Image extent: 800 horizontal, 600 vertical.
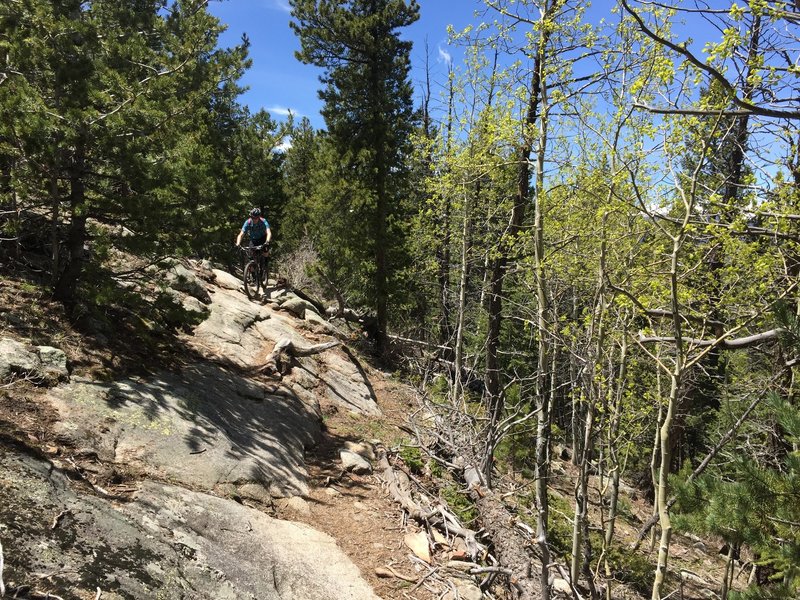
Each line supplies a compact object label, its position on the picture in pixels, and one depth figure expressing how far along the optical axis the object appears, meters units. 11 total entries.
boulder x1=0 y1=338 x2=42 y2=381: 5.13
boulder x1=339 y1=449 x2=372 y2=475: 7.76
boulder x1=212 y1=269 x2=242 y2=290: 13.34
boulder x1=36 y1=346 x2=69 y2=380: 5.42
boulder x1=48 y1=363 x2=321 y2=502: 5.20
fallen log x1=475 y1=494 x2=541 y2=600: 5.87
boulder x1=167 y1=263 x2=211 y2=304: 10.53
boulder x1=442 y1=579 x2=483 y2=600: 5.38
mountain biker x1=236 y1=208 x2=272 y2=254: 11.75
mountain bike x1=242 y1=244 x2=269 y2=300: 12.43
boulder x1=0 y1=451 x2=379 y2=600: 3.26
